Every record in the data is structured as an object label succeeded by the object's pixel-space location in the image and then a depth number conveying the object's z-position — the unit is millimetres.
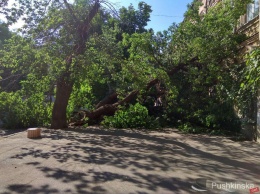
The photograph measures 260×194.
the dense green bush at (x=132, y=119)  9092
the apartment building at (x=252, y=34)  6821
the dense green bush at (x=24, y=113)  9800
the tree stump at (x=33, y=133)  6777
